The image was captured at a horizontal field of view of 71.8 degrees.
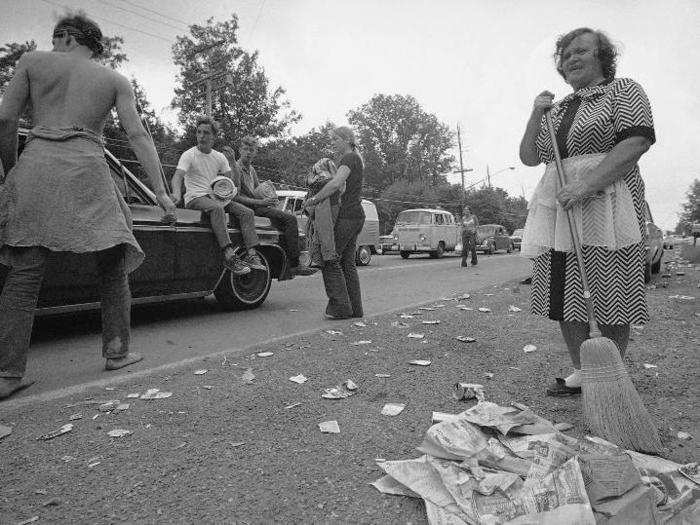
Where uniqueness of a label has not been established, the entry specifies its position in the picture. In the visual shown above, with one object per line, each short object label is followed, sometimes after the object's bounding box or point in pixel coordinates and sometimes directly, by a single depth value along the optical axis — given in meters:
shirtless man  2.78
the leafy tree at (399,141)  66.12
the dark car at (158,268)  3.97
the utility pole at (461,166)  50.47
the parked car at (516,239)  37.17
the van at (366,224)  14.42
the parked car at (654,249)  8.50
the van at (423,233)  21.80
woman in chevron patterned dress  2.33
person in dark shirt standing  4.92
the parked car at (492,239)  29.62
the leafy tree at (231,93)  39.16
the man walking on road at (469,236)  15.34
